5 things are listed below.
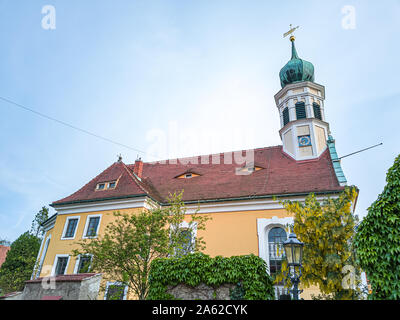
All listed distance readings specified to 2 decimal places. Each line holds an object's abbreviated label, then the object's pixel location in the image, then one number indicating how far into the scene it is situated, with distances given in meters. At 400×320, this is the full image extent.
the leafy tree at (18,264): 25.25
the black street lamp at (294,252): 7.05
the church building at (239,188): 15.44
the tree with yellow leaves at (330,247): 8.85
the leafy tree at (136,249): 10.95
